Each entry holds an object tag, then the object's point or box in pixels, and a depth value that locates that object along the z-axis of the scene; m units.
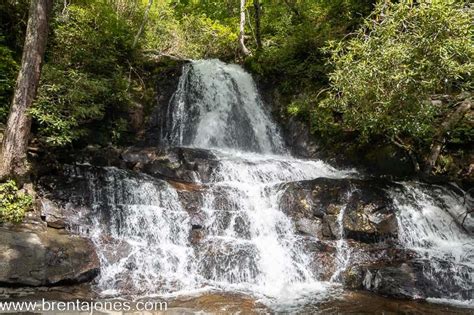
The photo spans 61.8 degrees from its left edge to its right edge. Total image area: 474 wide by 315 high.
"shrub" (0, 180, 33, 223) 7.36
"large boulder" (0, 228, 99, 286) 6.25
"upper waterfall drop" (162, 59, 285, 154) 14.36
